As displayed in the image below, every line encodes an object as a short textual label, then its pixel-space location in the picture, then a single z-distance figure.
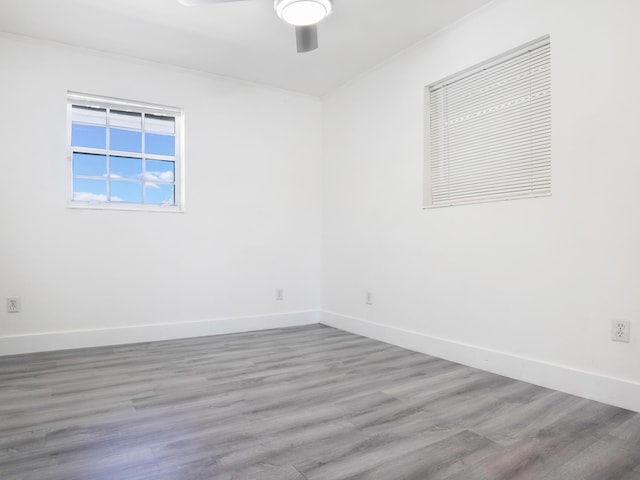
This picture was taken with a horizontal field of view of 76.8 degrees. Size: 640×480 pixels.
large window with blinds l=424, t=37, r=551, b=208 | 2.51
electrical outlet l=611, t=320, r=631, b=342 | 2.05
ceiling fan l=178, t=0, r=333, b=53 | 2.43
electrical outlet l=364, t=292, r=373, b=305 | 3.80
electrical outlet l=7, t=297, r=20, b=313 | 3.12
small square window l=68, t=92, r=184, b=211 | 3.48
